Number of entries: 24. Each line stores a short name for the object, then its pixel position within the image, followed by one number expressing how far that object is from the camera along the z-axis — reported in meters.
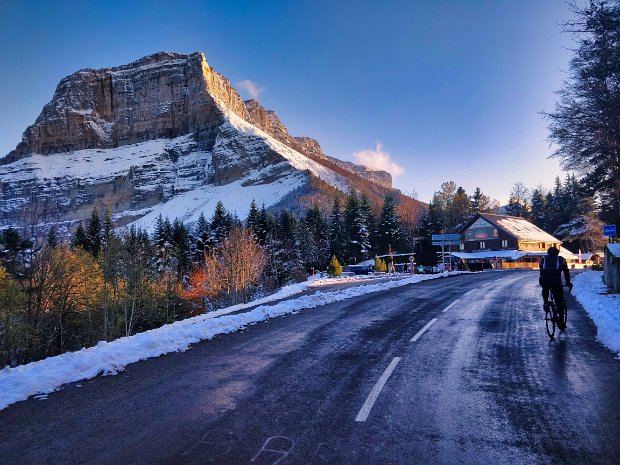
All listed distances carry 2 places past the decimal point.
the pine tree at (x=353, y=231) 75.56
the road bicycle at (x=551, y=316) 9.10
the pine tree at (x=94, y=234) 58.51
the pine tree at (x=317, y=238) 72.62
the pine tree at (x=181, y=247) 56.99
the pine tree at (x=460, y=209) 99.50
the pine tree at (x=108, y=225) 61.09
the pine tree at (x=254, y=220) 64.44
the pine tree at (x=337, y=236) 74.06
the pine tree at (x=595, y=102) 12.53
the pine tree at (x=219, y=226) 62.19
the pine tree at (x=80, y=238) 57.84
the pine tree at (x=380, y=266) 59.62
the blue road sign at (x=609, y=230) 21.36
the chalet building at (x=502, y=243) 67.38
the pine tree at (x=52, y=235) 43.25
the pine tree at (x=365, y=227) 75.62
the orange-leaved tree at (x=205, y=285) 43.69
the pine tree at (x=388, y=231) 76.31
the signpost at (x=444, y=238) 38.94
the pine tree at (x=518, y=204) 101.81
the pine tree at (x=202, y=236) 63.07
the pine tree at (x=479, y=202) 98.31
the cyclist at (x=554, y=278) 9.29
